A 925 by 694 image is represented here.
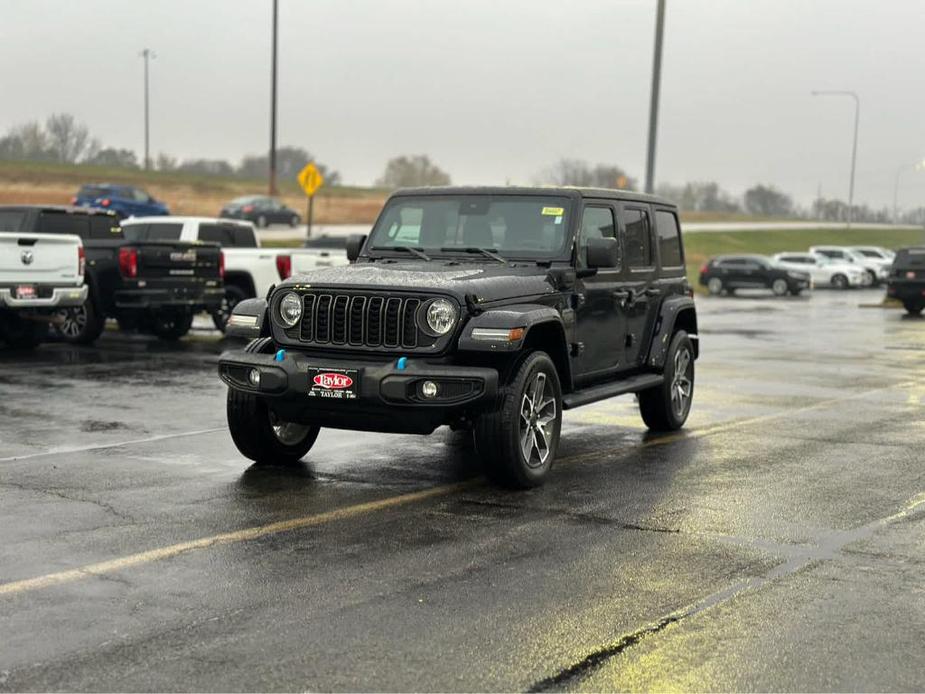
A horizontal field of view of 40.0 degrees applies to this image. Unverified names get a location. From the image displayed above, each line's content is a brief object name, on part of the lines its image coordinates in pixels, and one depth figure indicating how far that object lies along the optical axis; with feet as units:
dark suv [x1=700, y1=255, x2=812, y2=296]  152.15
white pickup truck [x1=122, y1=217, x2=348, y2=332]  67.31
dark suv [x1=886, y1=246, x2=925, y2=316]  107.14
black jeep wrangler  25.95
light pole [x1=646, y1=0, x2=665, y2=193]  88.17
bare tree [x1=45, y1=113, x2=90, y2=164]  351.87
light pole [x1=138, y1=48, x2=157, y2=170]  325.21
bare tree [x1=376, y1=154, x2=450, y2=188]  355.77
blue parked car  157.17
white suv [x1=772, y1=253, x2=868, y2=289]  172.76
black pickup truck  58.44
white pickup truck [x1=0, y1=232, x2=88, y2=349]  52.95
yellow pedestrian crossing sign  107.55
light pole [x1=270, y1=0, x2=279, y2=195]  164.25
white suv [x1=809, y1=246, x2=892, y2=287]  179.22
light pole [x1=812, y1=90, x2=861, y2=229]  265.11
